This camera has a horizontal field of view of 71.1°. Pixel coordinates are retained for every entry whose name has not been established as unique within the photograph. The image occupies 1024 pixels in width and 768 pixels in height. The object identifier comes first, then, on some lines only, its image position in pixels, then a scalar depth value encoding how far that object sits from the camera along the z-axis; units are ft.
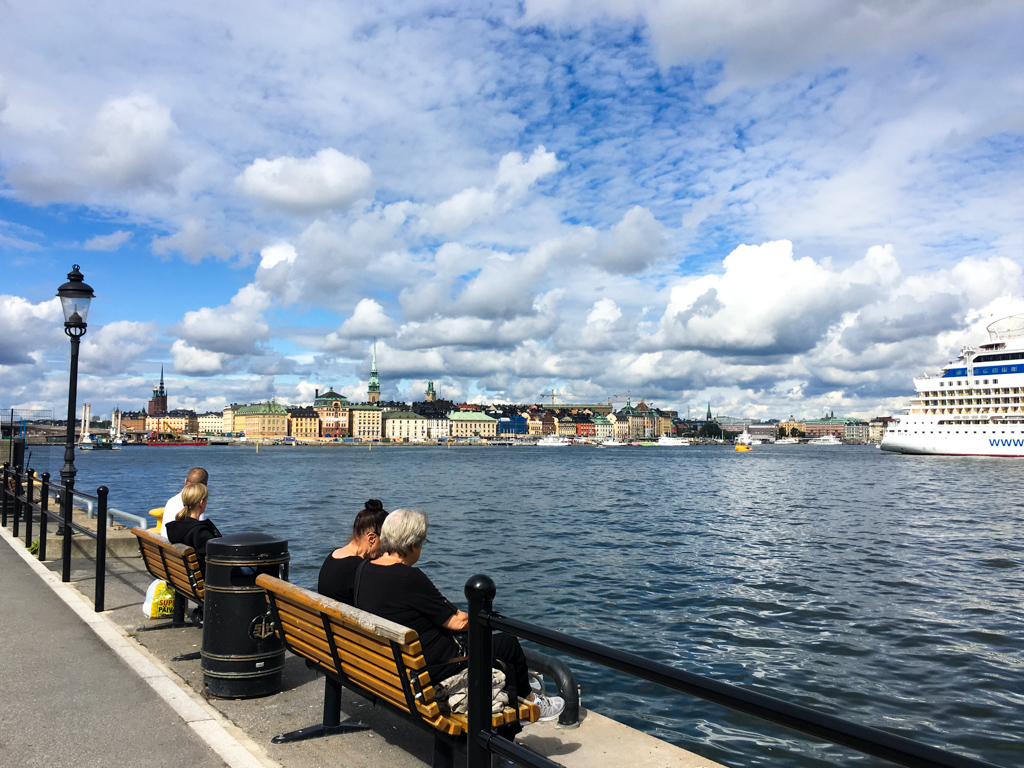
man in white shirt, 25.29
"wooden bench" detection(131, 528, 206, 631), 22.03
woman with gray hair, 14.39
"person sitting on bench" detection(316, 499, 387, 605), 17.49
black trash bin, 17.99
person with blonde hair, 22.77
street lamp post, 38.93
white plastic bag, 25.70
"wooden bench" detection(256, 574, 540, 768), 13.10
